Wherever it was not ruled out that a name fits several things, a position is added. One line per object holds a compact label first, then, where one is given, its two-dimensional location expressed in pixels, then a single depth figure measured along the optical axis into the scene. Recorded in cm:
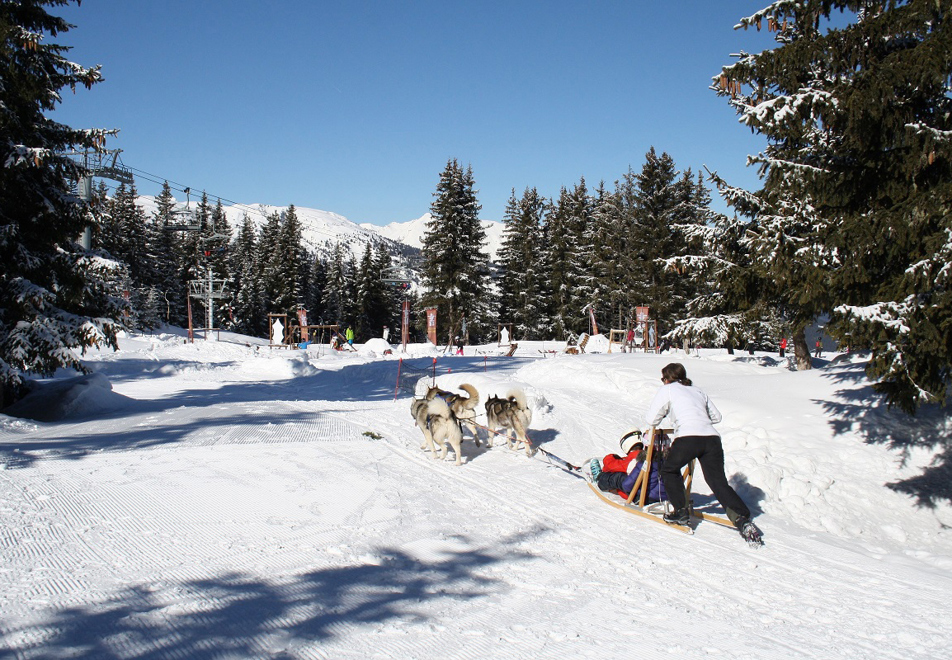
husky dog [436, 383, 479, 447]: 981
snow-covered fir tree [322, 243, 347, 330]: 8006
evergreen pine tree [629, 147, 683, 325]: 4422
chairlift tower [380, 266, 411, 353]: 5383
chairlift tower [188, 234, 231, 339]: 4988
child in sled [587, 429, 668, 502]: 693
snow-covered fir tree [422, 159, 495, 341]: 4822
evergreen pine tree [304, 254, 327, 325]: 8012
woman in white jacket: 622
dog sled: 669
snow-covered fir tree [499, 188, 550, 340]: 5684
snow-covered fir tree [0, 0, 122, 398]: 1145
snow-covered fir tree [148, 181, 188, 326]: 6669
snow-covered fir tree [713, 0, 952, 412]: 806
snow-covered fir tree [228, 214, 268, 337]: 7081
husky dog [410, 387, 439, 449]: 930
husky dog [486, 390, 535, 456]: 969
